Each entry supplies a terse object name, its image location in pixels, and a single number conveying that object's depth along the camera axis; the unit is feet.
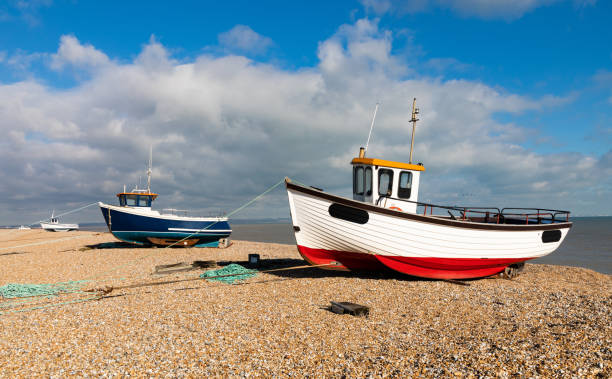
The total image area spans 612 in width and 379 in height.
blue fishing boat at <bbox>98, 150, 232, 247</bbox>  69.36
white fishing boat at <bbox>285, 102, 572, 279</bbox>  35.06
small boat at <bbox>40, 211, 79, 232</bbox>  196.24
